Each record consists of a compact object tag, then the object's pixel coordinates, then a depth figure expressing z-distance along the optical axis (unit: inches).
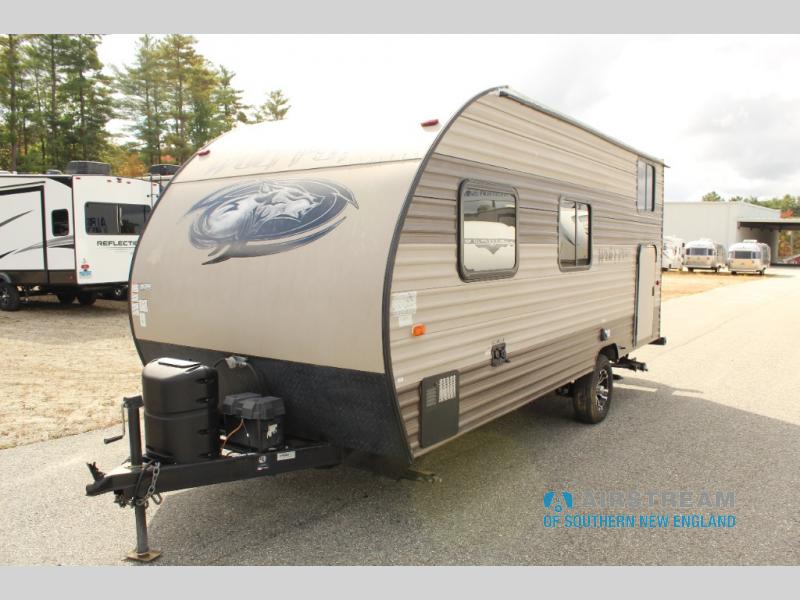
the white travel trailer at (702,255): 1514.5
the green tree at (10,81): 1302.9
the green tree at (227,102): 1715.1
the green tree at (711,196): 5208.2
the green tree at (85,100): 1374.3
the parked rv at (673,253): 1540.4
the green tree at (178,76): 1619.1
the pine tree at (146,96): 1566.2
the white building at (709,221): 1980.8
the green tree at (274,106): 1921.8
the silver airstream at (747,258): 1488.7
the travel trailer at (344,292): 145.8
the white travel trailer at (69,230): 524.7
